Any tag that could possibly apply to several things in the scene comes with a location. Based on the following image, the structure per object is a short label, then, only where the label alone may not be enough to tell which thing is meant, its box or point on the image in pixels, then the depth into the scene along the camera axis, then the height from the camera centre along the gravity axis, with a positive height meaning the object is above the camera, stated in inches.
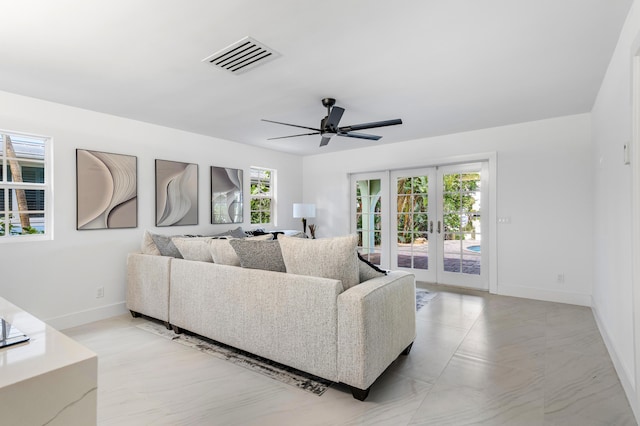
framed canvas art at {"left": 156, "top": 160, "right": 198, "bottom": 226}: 165.2 +11.9
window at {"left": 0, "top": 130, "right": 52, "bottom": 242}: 121.7 +11.4
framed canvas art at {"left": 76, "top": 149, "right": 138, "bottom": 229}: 136.6 +11.5
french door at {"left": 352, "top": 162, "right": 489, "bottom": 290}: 188.7 -5.4
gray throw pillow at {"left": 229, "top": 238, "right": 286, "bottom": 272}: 97.7 -12.5
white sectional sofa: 77.6 -27.1
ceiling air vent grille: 86.3 +46.7
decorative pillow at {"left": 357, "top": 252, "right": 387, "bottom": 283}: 93.8 -17.5
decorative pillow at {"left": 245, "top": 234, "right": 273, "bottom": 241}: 105.2 -8.3
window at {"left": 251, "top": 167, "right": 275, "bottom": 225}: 223.0 +13.7
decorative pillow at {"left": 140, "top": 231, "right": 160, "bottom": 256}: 139.6 -14.0
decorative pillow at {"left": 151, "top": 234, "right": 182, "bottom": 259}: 135.2 -14.4
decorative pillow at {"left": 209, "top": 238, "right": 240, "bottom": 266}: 108.7 -13.5
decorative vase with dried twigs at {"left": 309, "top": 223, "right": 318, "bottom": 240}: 248.4 -12.8
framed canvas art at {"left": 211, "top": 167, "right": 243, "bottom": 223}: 191.9 +12.2
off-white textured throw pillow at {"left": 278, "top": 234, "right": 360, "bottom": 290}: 84.3 -12.3
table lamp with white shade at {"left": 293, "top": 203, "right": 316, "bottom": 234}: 232.1 +2.2
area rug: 85.7 -46.2
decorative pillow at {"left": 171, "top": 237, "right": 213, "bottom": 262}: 117.4 -13.1
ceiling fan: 124.0 +37.1
